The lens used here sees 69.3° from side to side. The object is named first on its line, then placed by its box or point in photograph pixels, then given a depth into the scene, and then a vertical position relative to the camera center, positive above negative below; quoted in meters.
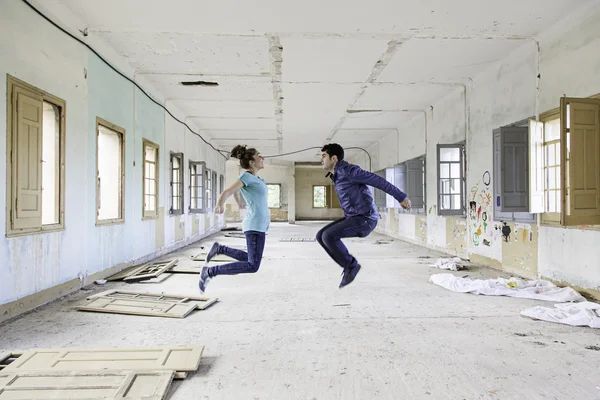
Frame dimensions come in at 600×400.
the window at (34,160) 3.56 +0.40
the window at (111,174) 6.10 +0.42
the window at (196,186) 10.98 +0.45
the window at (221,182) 16.84 +0.84
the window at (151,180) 7.45 +0.41
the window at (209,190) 13.15 +0.41
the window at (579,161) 4.00 +0.38
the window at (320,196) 23.28 +0.36
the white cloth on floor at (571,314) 3.39 -0.92
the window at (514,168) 5.34 +0.42
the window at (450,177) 7.38 +0.45
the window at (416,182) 9.49 +0.45
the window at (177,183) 9.20 +0.44
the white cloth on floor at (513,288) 4.25 -0.92
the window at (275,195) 22.06 +0.41
